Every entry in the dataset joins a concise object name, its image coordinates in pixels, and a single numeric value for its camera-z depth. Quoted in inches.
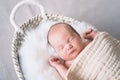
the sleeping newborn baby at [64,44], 37.5
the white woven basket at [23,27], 38.4
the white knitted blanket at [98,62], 34.3
